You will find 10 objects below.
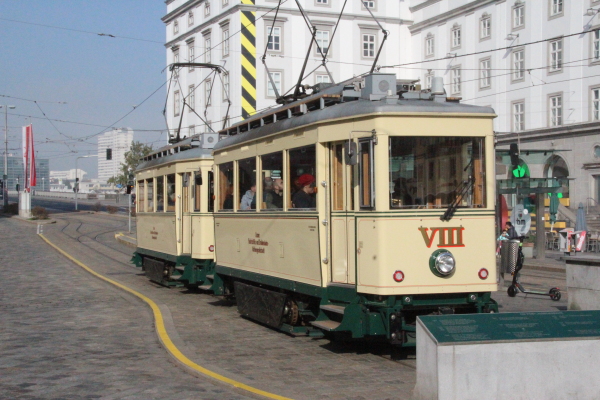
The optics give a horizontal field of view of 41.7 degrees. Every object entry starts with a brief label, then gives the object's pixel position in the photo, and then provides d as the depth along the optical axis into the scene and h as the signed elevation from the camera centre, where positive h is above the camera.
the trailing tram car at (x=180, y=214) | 16.13 -0.24
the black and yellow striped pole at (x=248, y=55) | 52.09 +9.73
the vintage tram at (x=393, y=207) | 8.78 -0.09
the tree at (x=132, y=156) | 72.86 +4.48
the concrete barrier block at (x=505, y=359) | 6.25 -1.30
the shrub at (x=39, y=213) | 56.16 -0.60
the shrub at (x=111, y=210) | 66.44 -0.53
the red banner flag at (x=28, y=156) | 55.56 +3.51
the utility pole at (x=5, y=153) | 61.59 +4.42
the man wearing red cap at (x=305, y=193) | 9.89 +0.10
